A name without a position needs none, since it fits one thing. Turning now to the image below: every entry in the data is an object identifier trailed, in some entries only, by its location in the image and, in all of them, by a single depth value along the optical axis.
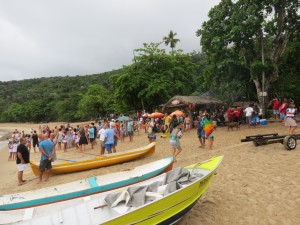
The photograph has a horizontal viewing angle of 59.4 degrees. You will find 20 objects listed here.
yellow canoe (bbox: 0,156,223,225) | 4.44
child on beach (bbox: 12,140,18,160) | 17.19
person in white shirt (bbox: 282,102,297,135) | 10.66
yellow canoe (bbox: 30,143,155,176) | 10.51
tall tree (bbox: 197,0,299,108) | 18.23
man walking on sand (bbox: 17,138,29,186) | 9.27
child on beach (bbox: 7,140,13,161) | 18.04
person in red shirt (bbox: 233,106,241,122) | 18.20
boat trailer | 9.70
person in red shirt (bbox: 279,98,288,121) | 13.87
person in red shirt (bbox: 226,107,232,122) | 18.89
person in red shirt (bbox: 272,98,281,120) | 18.36
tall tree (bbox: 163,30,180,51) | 55.09
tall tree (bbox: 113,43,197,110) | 29.09
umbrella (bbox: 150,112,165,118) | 20.20
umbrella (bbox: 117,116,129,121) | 19.54
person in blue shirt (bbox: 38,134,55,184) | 9.23
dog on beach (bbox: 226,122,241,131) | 17.41
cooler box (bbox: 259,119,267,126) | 18.95
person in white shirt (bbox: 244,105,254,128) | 17.79
